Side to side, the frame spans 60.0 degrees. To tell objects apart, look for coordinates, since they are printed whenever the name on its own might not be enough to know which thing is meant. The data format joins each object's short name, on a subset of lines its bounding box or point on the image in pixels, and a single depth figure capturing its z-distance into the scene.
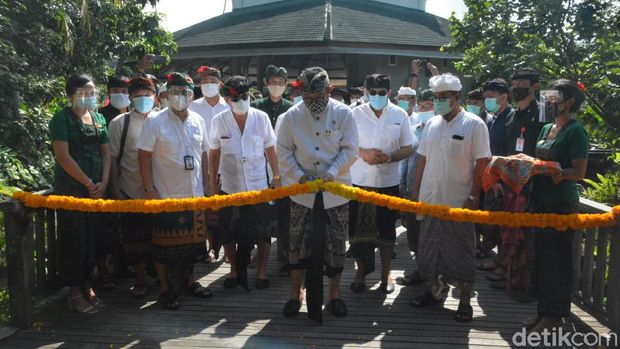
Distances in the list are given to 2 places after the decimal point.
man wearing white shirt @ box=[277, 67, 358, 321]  4.29
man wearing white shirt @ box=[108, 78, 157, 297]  4.88
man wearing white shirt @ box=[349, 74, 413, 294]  5.02
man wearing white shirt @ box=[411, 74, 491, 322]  4.32
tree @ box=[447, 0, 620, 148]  6.46
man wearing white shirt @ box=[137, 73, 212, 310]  4.50
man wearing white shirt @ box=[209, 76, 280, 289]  5.09
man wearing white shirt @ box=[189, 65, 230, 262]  5.89
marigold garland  3.94
